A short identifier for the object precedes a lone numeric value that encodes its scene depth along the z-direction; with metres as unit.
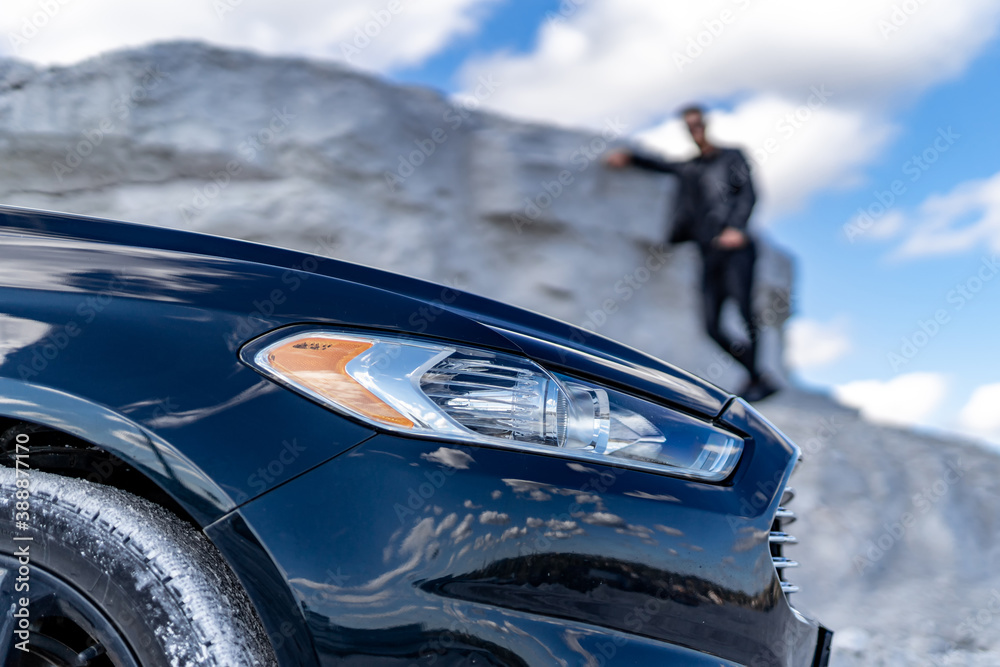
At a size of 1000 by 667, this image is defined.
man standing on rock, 4.87
